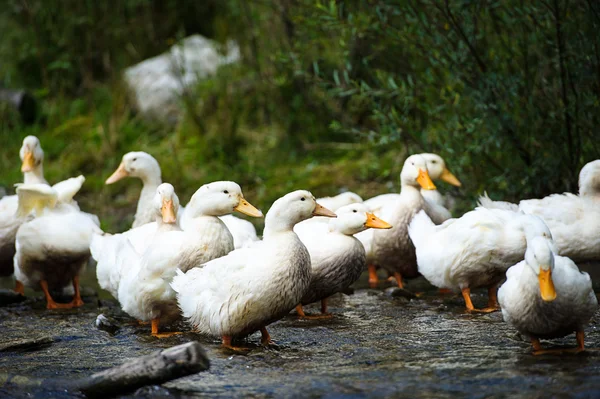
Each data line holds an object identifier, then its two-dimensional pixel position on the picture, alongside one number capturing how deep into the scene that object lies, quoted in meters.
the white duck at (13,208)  14.59
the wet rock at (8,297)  13.50
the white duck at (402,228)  13.82
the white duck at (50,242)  13.40
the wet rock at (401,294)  12.93
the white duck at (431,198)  14.41
